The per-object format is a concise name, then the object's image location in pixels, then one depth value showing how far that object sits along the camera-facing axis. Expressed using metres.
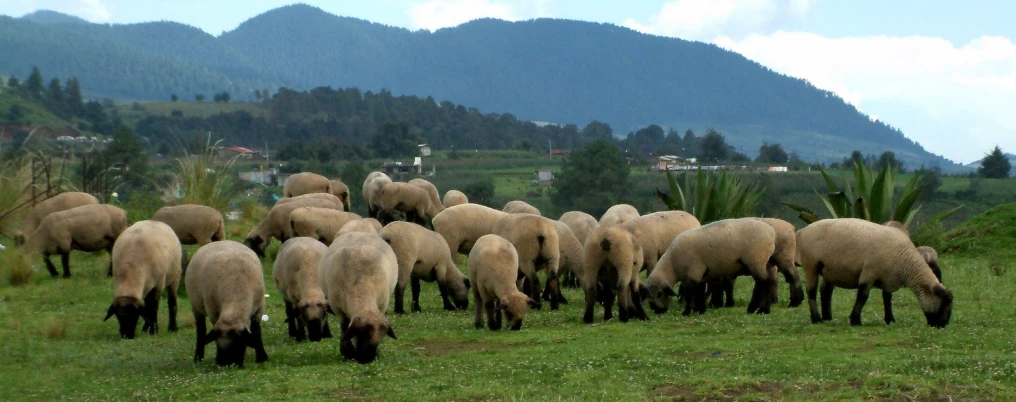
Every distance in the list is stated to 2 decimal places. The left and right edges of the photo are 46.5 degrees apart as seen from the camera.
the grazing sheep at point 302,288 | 14.17
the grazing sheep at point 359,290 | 12.73
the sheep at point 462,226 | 20.64
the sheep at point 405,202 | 27.23
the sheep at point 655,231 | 19.06
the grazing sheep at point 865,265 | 14.31
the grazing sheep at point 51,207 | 22.99
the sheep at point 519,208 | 24.89
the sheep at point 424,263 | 17.33
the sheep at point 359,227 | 19.12
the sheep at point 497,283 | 15.35
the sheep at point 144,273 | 15.22
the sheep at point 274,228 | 23.58
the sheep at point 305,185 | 29.95
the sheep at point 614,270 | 16.30
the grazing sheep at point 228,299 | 12.70
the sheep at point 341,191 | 30.64
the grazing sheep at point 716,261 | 16.33
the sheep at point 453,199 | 28.58
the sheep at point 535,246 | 17.52
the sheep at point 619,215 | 22.73
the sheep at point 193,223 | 22.77
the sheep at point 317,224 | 21.91
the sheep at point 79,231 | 21.38
